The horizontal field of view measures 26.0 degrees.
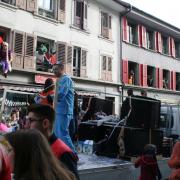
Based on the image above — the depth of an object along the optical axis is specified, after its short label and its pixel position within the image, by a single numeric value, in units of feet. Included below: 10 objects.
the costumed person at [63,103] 19.63
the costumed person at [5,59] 52.65
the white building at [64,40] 61.62
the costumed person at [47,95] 21.24
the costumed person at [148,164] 22.09
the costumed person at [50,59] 65.26
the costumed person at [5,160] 7.88
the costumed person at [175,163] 11.32
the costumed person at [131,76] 86.47
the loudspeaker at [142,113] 25.25
